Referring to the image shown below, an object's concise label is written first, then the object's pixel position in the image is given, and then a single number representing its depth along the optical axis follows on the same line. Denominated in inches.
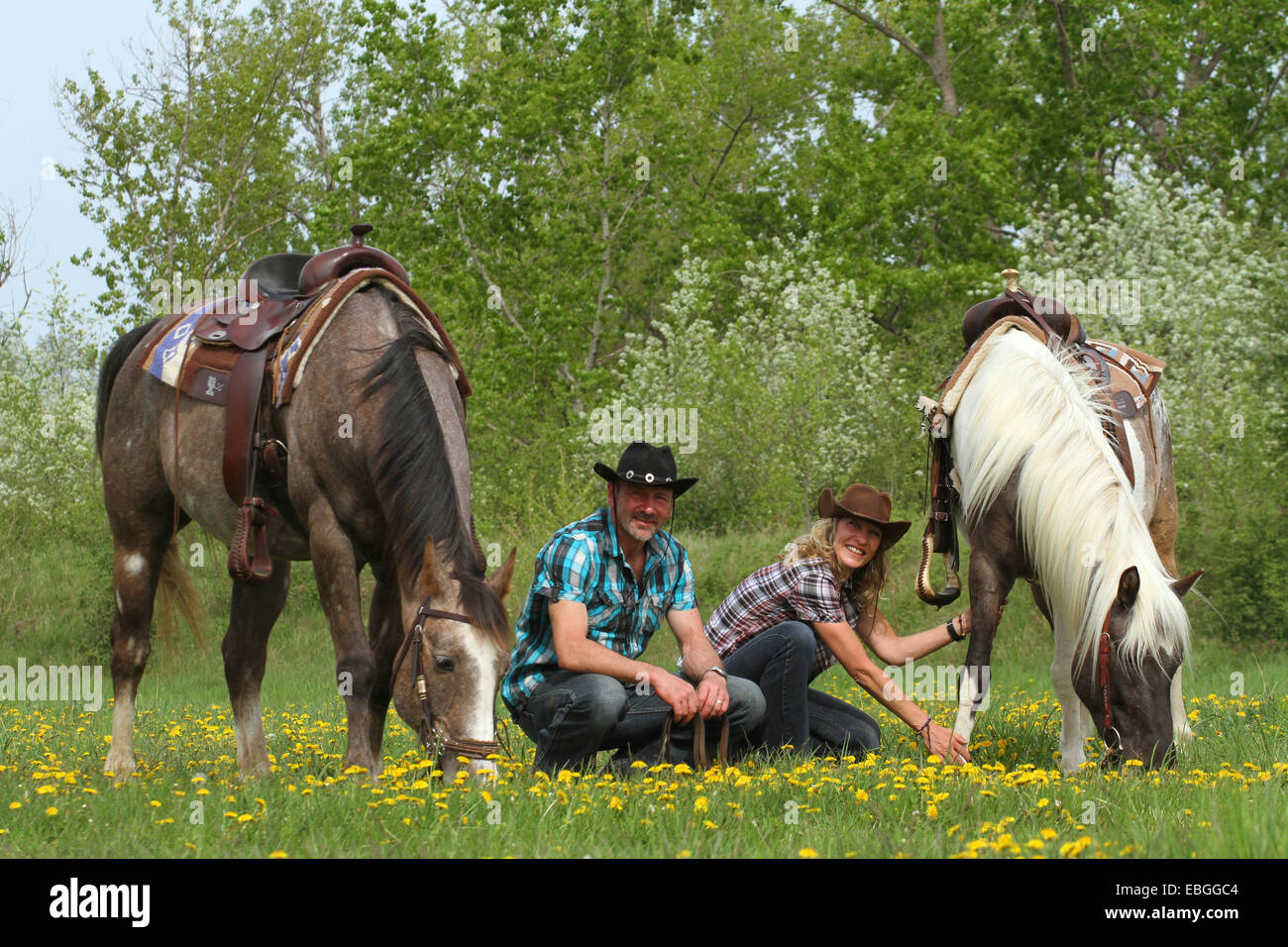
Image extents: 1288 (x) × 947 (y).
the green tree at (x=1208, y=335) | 543.5
